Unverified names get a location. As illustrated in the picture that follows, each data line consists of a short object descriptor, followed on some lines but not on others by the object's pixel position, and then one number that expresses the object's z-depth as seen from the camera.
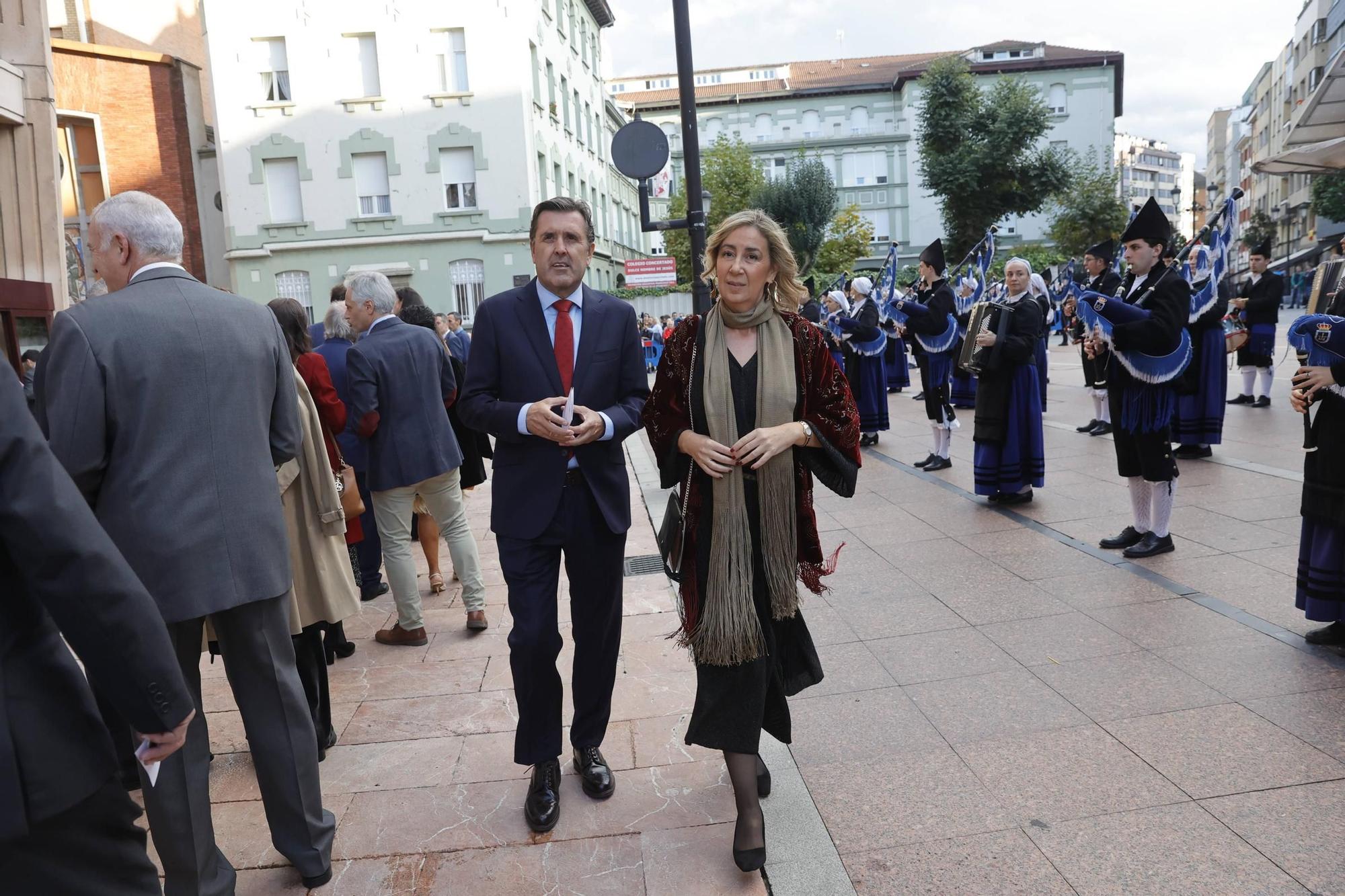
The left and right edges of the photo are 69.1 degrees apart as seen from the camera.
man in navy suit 3.30
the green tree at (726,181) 46.56
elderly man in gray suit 2.60
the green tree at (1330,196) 44.09
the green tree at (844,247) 46.75
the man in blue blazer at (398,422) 5.32
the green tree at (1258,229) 62.84
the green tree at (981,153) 43.09
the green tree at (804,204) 43.28
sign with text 13.91
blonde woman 2.99
